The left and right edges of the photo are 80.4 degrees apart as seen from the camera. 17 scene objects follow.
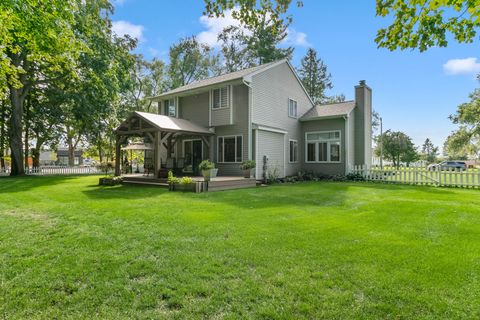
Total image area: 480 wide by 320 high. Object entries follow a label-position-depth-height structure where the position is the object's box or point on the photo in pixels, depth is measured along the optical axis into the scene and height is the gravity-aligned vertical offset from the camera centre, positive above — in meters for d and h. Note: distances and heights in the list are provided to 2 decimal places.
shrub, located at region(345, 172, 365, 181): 15.89 -1.02
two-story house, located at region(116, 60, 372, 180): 14.16 +1.77
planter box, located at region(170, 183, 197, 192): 10.48 -1.03
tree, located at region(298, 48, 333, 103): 34.06 +10.09
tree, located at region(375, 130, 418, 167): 33.47 +1.34
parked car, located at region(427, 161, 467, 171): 33.46 -0.58
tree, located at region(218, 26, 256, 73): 31.61 +12.53
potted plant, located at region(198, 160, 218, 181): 11.19 -0.34
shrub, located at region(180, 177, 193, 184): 10.61 -0.80
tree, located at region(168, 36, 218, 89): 33.00 +11.58
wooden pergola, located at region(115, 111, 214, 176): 12.16 +1.37
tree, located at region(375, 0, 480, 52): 3.27 +1.59
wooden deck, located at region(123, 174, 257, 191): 11.30 -0.97
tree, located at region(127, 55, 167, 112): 32.42 +9.33
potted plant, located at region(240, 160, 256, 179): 13.19 -0.36
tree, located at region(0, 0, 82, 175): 6.62 +3.33
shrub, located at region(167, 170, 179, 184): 10.86 -0.78
